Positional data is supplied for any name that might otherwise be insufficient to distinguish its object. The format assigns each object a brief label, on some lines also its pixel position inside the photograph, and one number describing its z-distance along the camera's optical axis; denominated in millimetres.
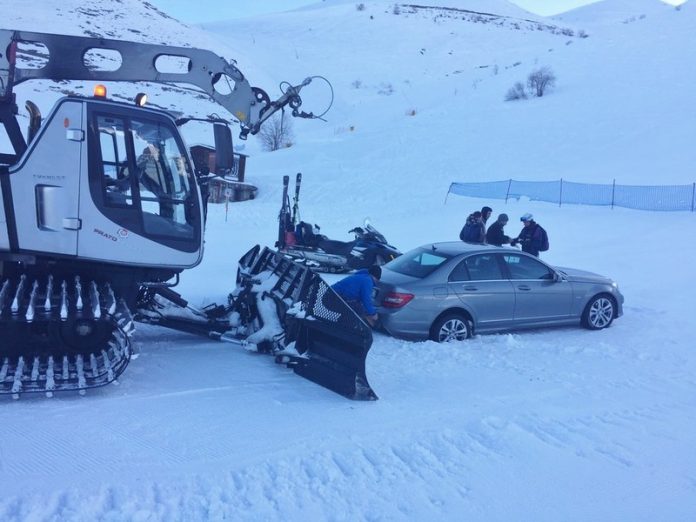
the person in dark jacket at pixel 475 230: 12898
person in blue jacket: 7875
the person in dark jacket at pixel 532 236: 12109
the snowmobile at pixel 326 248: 14914
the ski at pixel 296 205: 15664
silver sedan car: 9016
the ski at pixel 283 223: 15606
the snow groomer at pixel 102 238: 6492
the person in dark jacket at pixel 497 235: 12925
